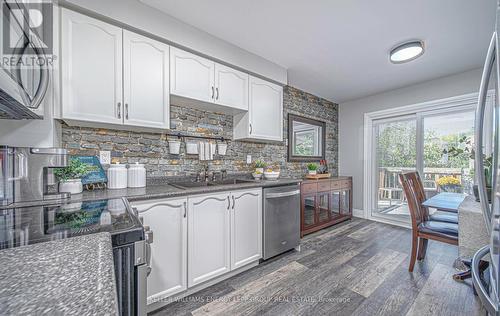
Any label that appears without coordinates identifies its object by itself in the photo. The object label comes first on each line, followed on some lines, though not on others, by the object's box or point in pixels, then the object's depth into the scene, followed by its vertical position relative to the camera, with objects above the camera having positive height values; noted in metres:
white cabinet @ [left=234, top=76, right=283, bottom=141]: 2.49 +0.54
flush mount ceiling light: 2.18 +1.19
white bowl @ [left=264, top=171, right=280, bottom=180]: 2.71 -0.25
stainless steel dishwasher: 2.22 -0.73
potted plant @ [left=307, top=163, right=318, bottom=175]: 3.46 -0.20
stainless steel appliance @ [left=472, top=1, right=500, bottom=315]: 0.58 -0.15
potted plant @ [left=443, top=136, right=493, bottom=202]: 1.68 +0.03
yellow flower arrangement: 2.93 -0.35
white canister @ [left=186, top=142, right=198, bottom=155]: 2.26 +0.10
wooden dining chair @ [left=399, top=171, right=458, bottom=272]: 1.86 -0.69
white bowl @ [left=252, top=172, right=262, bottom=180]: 2.73 -0.26
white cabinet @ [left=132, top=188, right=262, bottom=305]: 1.52 -0.71
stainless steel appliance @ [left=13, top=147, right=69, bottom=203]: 1.17 -0.09
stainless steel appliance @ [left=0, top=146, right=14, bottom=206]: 1.09 -0.10
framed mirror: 3.46 +0.33
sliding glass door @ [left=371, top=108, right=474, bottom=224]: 2.97 +0.03
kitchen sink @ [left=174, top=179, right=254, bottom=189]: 2.02 -0.30
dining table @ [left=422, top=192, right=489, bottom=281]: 1.39 -0.53
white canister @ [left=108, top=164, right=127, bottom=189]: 1.71 -0.17
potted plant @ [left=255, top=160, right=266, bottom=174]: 2.73 -0.13
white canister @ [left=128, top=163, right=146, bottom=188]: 1.80 -0.17
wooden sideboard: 2.96 -0.76
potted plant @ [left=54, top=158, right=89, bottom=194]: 1.49 -0.15
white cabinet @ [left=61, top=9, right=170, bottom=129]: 1.44 +0.65
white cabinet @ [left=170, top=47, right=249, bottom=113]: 1.91 +0.77
